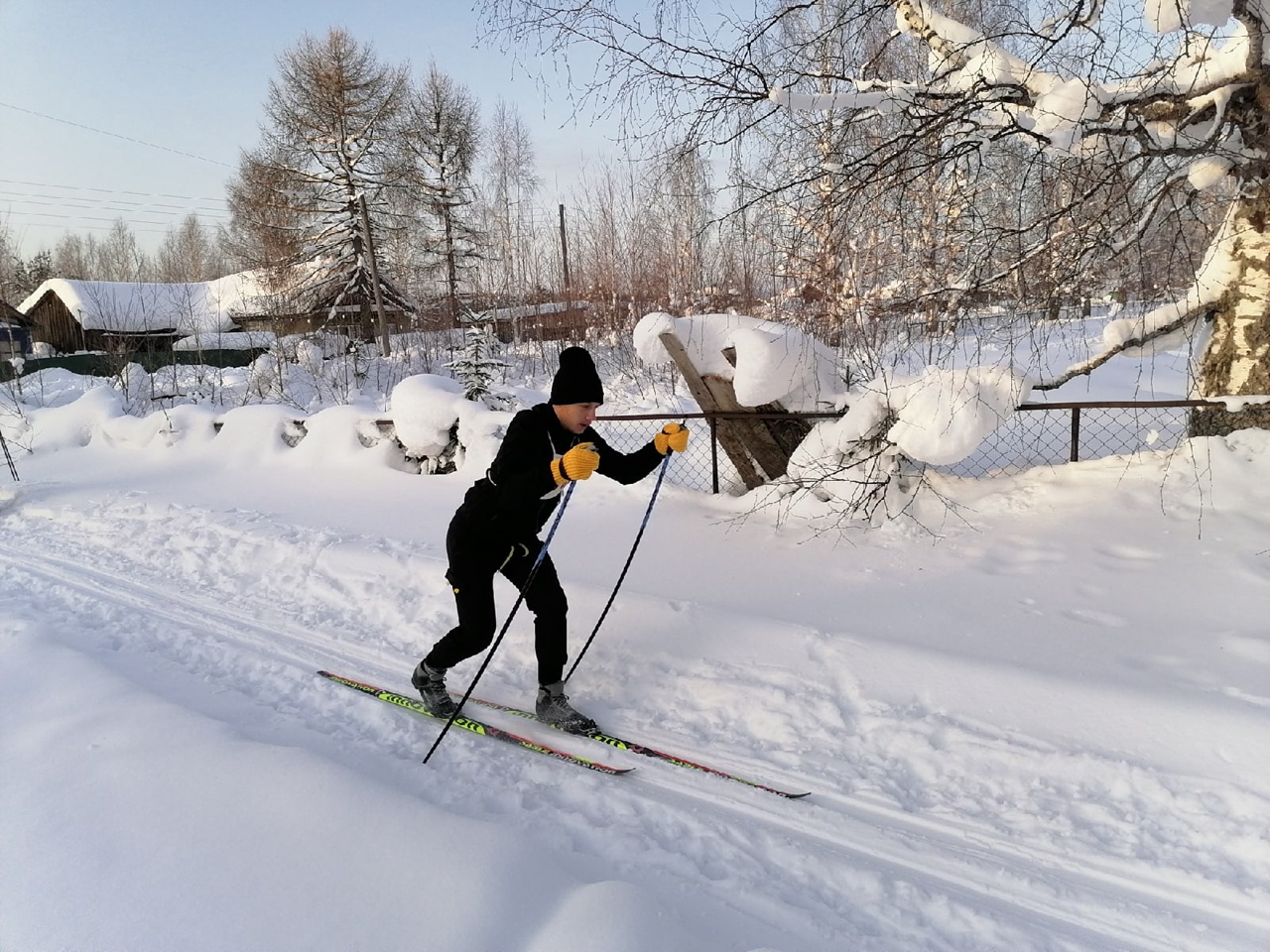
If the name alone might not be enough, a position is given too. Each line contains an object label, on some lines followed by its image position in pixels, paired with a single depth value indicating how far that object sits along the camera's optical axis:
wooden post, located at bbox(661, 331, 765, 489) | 6.34
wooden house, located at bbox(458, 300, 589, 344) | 20.98
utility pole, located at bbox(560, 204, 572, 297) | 22.61
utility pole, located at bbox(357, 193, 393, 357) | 22.81
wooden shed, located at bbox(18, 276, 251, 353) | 33.31
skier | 3.22
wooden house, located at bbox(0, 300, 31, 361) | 31.92
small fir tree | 9.95
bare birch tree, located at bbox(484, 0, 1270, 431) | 3.93
